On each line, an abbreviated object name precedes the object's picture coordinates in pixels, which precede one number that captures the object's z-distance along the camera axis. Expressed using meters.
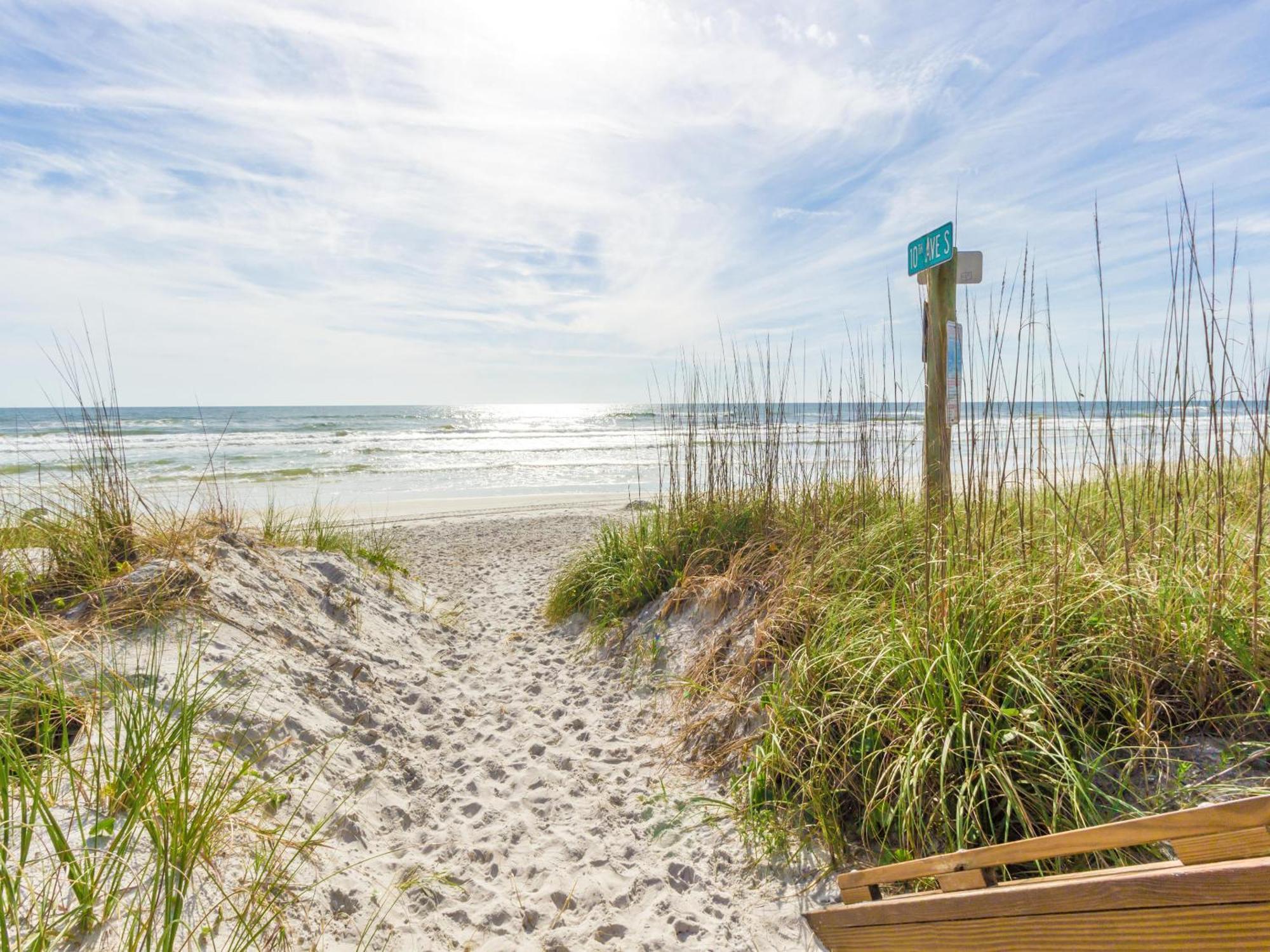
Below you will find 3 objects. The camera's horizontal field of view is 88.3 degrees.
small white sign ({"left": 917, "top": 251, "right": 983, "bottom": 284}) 3.51
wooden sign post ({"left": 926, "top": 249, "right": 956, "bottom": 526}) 3.36
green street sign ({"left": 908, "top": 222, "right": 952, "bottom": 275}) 3.27
